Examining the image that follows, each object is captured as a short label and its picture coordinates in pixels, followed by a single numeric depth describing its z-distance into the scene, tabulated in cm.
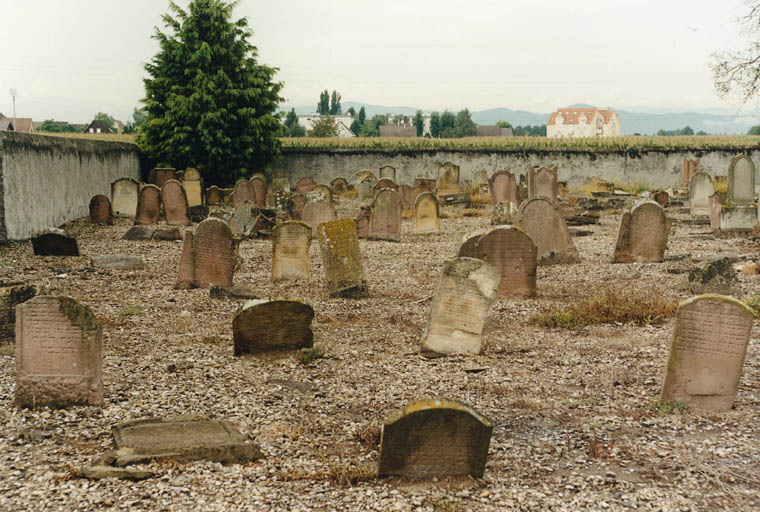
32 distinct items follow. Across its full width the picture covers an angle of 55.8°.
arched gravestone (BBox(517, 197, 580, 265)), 1283
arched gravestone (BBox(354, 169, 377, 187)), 2786
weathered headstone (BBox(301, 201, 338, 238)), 1644
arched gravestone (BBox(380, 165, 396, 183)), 2924
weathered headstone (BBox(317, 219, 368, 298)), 1084
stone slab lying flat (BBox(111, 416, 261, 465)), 503
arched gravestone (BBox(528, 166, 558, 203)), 2331
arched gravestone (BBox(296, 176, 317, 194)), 2555
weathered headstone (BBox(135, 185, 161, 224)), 1919
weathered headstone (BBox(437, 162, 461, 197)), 2809
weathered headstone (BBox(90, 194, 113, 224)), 1908
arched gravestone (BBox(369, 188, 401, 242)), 1658
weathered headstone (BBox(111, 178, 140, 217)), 2058
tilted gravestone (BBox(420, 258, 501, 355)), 781
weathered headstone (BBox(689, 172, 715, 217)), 2095
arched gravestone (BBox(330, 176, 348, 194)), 3039
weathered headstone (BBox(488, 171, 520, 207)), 2323
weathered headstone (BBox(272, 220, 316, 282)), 1181
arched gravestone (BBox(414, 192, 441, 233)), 1789
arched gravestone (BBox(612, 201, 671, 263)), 1264
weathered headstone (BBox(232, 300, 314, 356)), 762
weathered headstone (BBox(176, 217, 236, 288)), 1099
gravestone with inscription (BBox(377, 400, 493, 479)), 478
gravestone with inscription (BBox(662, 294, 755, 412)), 589
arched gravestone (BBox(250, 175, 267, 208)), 2322
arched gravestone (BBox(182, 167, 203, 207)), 2358
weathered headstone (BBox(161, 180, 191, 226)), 1889
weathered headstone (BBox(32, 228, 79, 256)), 1367
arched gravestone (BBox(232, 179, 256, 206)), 2205
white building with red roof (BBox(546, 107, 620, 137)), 15550
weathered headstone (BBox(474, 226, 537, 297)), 1023
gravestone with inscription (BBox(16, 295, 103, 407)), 591
